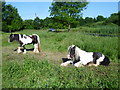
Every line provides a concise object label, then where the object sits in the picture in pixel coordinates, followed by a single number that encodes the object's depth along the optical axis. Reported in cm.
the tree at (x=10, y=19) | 4585
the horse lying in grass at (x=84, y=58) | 693
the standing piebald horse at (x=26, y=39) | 999
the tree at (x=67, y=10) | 3172
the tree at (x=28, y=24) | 5149
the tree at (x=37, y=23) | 5441
